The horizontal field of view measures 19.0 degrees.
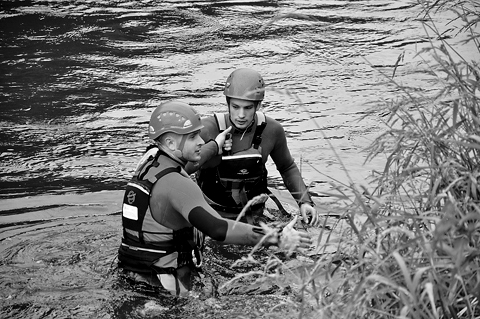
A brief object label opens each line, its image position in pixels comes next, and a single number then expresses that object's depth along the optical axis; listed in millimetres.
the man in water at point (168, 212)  10144
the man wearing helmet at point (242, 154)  12981
